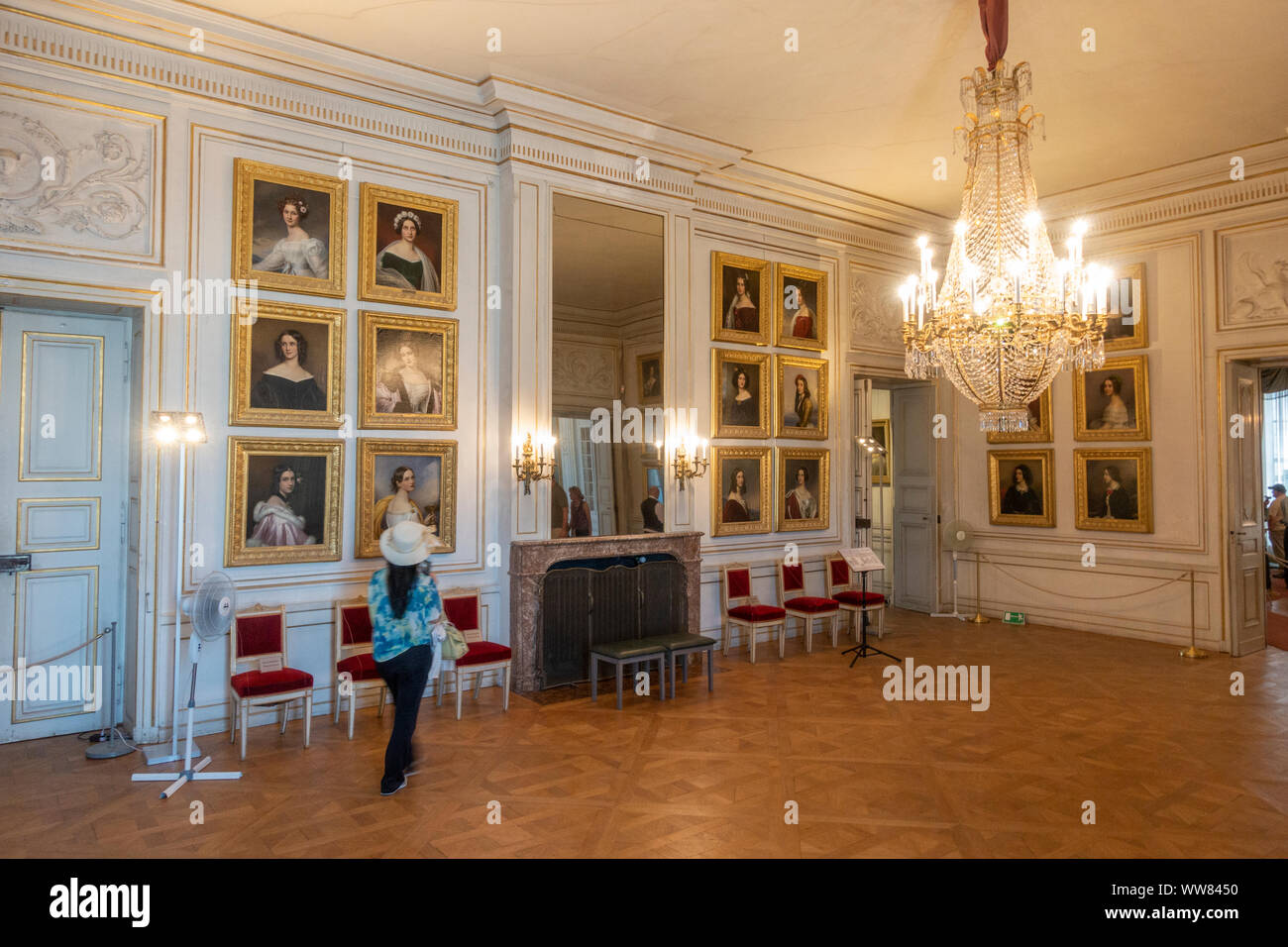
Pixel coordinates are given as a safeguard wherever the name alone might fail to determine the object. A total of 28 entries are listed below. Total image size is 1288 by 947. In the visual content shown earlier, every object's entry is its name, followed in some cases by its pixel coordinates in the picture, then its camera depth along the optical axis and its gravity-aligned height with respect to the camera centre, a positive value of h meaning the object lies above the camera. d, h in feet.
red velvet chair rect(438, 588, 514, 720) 20.81 -3.89
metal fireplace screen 23.18 -3.25
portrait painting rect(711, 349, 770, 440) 28.81 +3.63
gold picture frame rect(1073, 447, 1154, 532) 30.19 +0.20
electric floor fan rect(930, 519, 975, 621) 35.09 -1.80
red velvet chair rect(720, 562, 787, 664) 27.09 -3.79
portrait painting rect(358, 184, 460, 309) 21.61 +6.81
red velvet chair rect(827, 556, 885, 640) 29.32 -3.63
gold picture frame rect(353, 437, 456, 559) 21.38 +0.32
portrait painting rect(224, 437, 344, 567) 19.67 -0.14
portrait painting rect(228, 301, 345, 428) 19.71 +3.18
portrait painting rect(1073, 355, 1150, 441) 30.27 +3.54
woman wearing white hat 15.44 -2.42
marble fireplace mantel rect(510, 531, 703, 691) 22.71 -2.75
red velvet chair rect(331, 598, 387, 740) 19.60 -3.68
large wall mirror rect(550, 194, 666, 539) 24.08 +3.88
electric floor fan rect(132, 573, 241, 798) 16.65 -2.27
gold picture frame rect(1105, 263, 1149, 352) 30.35 +6.80
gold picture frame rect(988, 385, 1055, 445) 32.91 +2.74
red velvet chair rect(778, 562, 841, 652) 28.60 -3.78
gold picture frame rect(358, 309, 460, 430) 21.47 +3.41
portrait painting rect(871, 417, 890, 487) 38.50 +1.70
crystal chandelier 17.88 +4.68
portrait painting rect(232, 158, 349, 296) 19.79 +6.69
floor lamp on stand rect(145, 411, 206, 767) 16.79 +1.26
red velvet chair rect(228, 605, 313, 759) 17.74 -3.94
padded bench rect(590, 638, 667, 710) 21.50 -4.16
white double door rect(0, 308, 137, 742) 18.34 -0.26
